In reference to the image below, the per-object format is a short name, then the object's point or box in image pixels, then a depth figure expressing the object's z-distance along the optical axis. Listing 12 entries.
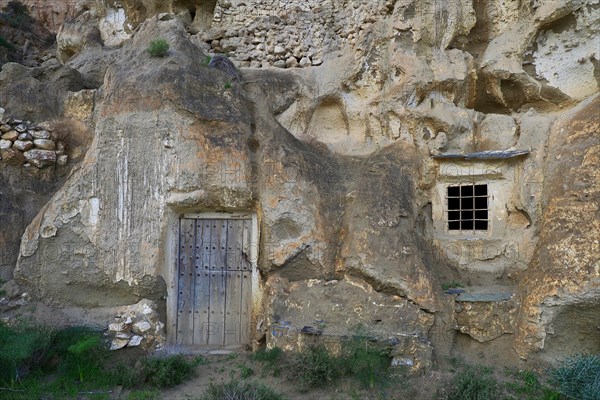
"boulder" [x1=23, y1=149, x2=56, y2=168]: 8.78
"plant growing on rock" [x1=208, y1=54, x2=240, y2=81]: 9.04
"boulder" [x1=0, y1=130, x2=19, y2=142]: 8.70
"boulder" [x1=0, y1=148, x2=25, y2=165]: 8.64
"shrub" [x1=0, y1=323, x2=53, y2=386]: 6.19
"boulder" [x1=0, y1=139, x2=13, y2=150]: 8.62
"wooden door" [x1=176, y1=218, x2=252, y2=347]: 8.38
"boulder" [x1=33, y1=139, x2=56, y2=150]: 8.88
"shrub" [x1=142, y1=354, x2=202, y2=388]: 6.66
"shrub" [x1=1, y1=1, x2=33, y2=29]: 17.80
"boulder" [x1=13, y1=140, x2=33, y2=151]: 8.71
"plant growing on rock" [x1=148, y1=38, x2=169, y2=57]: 8.59
